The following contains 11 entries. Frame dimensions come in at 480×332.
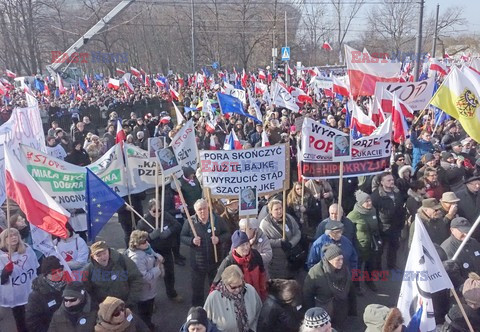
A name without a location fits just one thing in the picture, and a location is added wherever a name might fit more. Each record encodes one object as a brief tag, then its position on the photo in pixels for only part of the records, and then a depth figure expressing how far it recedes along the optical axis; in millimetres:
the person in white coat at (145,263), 4742
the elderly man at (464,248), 4641
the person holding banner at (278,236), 5301
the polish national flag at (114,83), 21844
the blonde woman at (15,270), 4578
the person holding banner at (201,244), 5207
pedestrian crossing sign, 21922
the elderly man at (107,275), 4312
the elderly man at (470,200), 6086
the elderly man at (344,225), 5328
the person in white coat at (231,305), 3838
